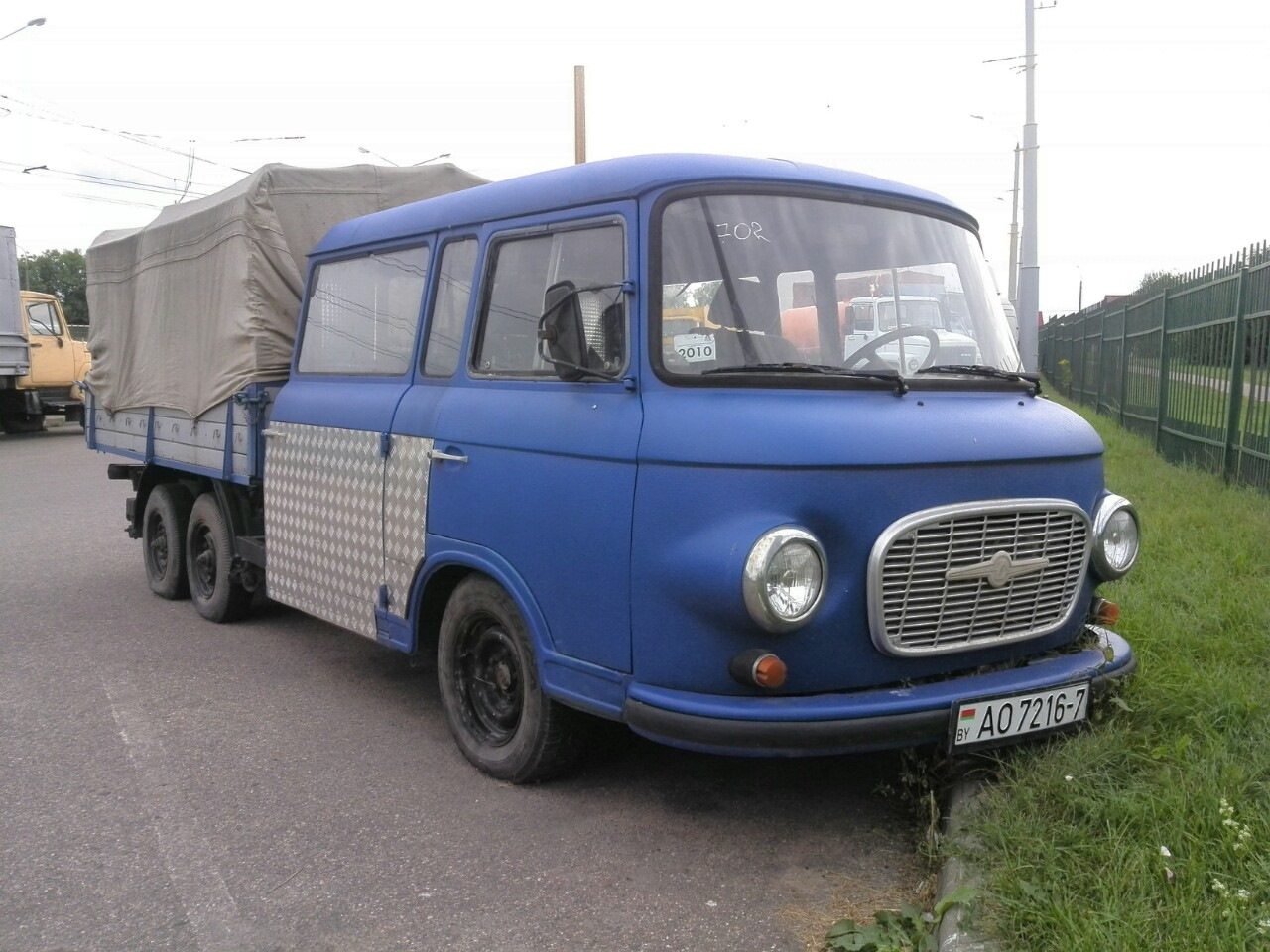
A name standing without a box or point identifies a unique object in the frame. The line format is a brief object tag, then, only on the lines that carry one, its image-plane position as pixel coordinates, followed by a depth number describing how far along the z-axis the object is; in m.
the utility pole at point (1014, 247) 42.72
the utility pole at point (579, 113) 19.58
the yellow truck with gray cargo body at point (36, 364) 22.00
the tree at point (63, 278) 67.56
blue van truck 3.61
